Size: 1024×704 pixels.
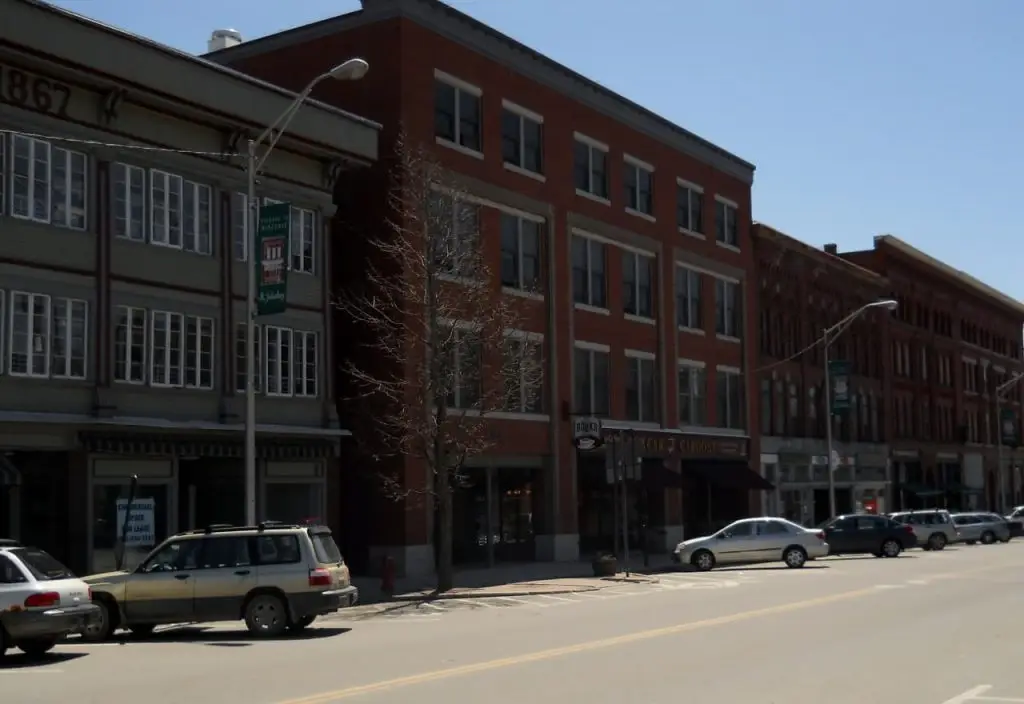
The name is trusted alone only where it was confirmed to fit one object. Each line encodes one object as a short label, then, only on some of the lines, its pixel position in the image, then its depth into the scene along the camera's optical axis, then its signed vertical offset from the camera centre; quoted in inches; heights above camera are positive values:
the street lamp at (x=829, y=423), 2039.9 +79.0
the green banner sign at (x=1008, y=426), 3371.1 +112.4
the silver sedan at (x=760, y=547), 1524.4 -83.9
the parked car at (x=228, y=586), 803.4 -62.3
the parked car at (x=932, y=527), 2017.7 -85.6
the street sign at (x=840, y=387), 2143.2 +143.8
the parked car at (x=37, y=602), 671.1 -59.8
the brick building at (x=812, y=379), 2277.3 +176.0
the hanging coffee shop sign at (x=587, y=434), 1644.9 +53.6
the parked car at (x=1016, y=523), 2551.7 -103.3
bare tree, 1205.7 +141.9
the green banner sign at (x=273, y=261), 1002.7 +169.5
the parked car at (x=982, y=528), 2262.6 -100.7
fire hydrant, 1158.3 -85.3
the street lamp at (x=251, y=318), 974.4 +124.5
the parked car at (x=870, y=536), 1793.8 -87.5
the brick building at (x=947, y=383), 2925.7 +219.7
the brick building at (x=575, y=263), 1432.1 +292.8
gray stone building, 999.6 +159.7
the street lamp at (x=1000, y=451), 3358.8 +48.6
